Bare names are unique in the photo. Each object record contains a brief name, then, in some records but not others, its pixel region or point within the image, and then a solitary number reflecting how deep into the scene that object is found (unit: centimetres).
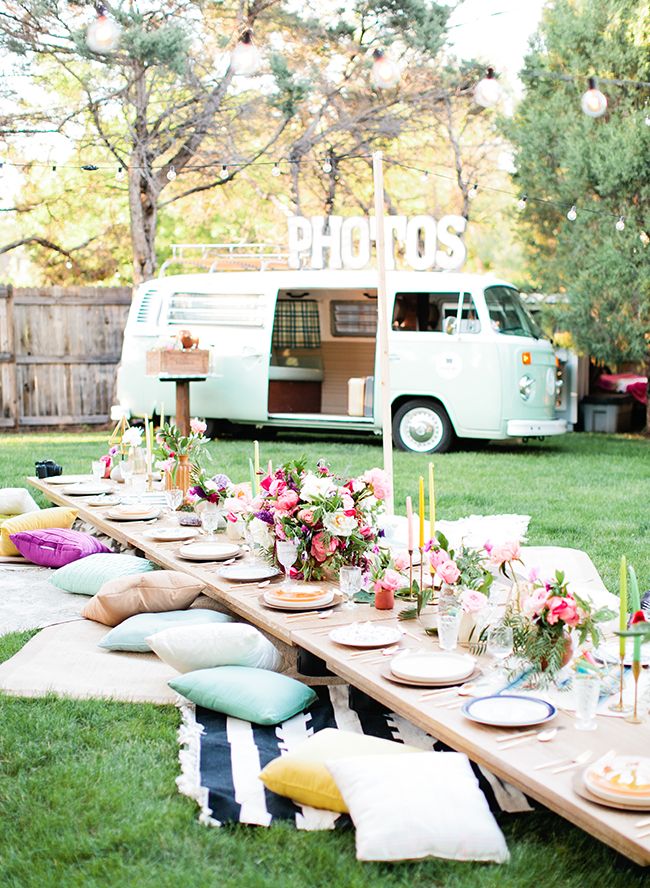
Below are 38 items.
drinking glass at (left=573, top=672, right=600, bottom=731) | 246
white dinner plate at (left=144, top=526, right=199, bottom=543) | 461
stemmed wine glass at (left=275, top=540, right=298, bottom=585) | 381
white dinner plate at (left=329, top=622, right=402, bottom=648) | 303
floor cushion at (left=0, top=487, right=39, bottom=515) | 638
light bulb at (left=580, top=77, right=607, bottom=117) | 720
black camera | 701
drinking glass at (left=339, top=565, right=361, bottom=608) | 344
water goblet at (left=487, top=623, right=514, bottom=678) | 282
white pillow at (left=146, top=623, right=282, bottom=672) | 334
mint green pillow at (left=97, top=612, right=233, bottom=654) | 374
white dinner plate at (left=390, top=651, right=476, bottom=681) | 274
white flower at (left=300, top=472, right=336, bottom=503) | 369
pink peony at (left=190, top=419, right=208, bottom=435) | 543
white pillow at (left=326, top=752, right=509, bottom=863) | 227
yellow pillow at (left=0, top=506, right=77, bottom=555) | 567
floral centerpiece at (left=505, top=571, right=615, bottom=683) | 266
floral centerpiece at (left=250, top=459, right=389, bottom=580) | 365
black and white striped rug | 254
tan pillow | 395
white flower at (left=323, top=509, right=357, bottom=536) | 357
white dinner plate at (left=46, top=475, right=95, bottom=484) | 661
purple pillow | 532
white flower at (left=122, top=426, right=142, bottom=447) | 629
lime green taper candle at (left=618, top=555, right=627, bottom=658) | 258
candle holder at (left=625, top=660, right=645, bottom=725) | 248
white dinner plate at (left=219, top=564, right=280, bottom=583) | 386
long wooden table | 206
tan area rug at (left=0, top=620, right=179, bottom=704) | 342
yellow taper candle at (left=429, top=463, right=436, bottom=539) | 337
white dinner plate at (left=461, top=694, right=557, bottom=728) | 247
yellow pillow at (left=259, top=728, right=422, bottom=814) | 252
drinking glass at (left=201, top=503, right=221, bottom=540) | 454
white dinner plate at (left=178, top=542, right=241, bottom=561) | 421
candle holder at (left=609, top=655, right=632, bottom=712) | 256
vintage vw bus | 1048
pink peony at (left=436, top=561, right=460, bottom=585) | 308
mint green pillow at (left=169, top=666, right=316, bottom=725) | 307
